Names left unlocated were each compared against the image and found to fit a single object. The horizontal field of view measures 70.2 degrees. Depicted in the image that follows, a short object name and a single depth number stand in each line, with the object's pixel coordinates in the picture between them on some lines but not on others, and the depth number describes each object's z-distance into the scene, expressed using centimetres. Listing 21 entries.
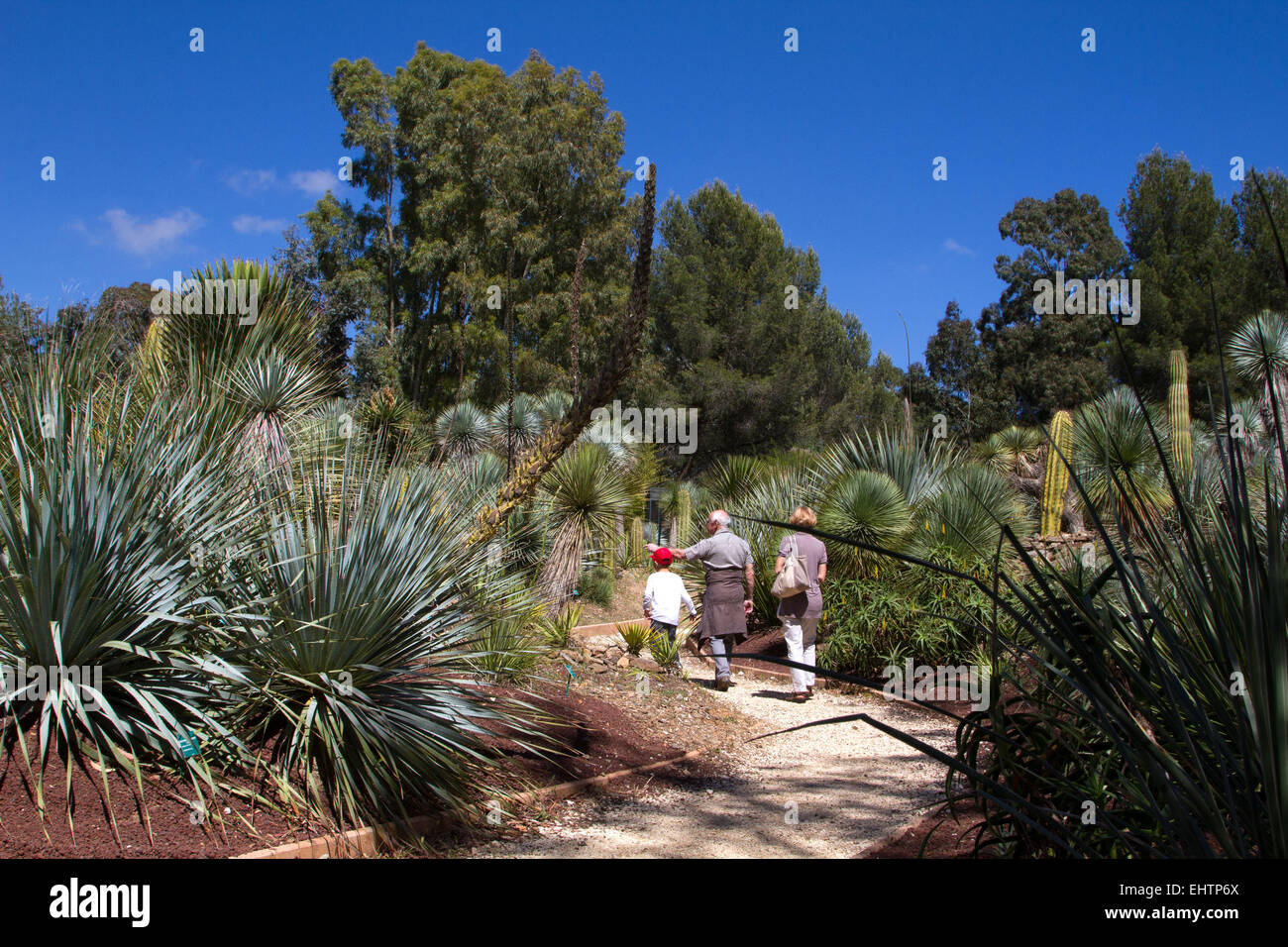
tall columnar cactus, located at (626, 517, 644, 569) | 1886
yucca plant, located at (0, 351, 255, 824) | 403
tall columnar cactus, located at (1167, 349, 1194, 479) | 1602
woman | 920
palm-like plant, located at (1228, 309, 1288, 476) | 1584
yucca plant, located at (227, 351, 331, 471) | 862
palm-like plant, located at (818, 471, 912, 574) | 1116
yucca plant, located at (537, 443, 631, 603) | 1344
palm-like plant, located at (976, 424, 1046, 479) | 2698
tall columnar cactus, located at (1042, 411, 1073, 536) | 1286
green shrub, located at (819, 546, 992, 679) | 905
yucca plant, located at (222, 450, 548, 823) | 439
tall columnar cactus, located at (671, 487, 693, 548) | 1834
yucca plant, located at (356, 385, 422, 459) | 1337
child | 954
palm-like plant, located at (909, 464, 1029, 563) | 998
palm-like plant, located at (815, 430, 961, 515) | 1272
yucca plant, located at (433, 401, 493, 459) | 2080
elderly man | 939
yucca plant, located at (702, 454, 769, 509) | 1596
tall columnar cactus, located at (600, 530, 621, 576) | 1423
